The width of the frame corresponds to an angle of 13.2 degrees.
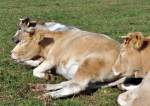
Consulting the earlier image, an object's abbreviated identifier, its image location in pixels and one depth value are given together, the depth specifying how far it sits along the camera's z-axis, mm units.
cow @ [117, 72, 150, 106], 8567
